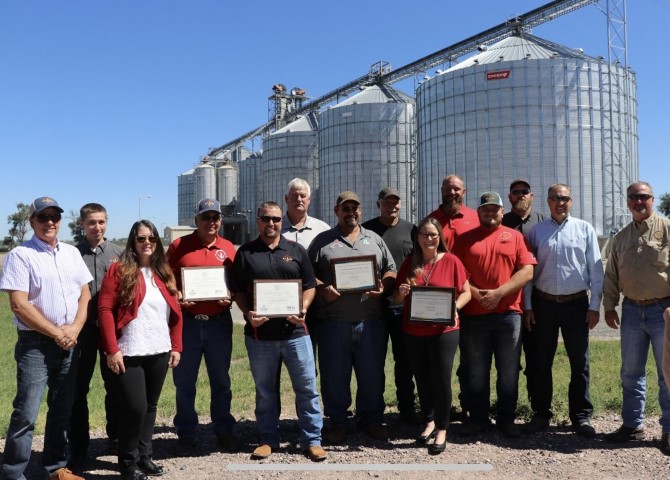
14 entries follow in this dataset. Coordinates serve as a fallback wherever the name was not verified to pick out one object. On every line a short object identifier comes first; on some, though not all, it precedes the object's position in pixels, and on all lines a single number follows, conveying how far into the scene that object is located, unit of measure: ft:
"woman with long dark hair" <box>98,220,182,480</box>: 16.60
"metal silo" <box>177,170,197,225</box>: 312.71
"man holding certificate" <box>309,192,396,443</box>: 20.68
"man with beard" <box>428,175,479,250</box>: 22.03
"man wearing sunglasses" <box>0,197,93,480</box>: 15.99
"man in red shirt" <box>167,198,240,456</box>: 19.79
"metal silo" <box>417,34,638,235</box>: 118.93
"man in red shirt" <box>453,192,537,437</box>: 20.47
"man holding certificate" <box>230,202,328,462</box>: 19.07
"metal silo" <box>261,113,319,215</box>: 199.93
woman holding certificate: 19.25
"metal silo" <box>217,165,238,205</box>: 270.26
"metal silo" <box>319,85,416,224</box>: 162.81
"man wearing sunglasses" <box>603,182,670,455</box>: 19.85
